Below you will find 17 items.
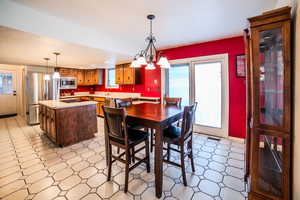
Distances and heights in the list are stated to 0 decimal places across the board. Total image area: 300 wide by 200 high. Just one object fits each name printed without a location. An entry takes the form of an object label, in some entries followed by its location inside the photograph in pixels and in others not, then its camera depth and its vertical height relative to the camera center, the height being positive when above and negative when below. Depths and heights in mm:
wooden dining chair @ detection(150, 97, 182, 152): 2932 -112
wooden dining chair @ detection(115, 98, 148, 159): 2762 -144
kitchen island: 2896 -590
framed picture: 3019 +682
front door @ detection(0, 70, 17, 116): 5785 +156
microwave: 5589 +597
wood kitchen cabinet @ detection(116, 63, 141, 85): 4898 +807
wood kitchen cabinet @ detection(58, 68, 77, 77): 5918 +1097
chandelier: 2117 +558
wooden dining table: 1596 -326
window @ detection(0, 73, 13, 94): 5777 +590
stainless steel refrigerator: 4586 +159
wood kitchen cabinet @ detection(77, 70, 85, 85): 6432 +924
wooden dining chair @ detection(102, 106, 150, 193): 1644 -531
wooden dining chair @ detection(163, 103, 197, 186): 1776 -554
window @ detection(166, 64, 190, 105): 3865 +416
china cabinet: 1168 -74
